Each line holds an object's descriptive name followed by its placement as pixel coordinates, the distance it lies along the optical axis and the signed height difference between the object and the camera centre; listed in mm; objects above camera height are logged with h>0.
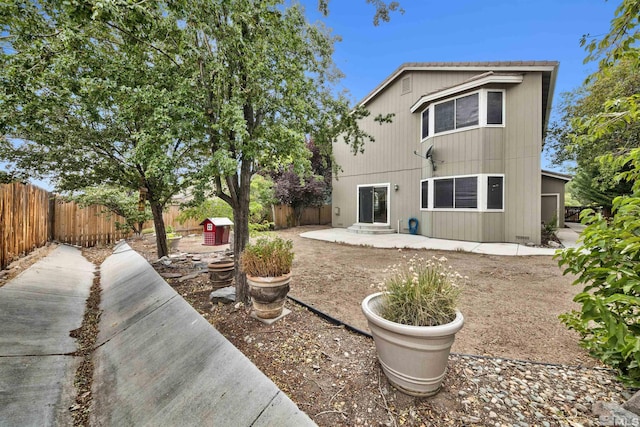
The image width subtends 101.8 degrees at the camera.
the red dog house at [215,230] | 9500 -657
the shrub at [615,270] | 1504 -362
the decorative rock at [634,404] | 1680 -1240
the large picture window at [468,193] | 8742 +770
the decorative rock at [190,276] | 5047 -1282
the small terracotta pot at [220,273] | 4289 -1001
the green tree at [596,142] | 10075 +3946
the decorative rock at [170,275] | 5147 -1271
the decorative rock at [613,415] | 1621 -1294
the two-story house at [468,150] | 8414 +2343
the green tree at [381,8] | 4219 +3391
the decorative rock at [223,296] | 3742 -1213
